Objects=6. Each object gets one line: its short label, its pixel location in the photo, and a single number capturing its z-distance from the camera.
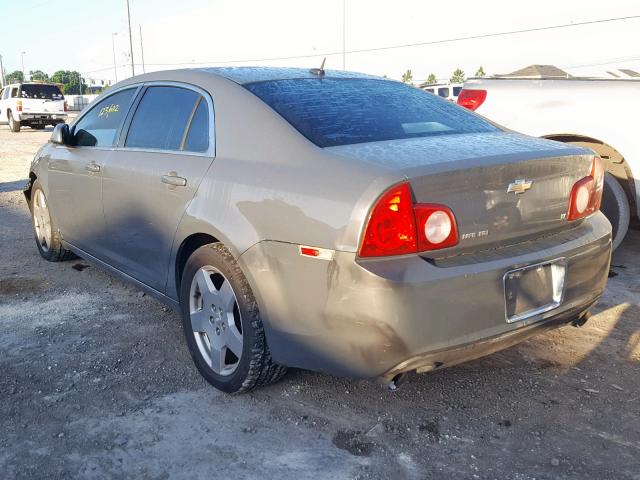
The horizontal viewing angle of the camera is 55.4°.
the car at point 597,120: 4.72
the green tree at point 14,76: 139.06
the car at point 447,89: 24.99
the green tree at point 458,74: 84.72
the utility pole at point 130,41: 41.16
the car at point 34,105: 23.64
